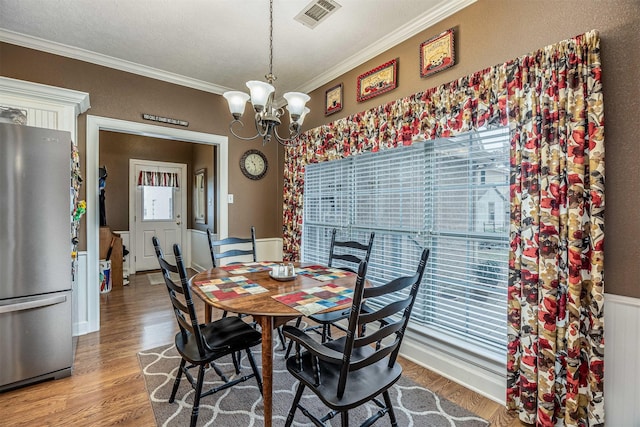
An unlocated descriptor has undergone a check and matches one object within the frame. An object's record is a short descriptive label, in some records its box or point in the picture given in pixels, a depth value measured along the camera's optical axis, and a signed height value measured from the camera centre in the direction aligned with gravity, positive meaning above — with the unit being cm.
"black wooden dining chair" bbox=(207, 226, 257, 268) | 268 -32
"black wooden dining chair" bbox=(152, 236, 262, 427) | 160 -75
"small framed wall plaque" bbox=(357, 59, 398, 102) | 269 +122
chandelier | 189 +70
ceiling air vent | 227 +155
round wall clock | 404 +66
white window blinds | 206 -9
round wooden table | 150 -47
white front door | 575 +2
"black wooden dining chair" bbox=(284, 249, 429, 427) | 122 -74
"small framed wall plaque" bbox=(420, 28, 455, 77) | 227 +122
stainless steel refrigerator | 200 -29
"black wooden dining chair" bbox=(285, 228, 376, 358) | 216 -44
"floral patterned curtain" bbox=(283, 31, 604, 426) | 156 -7
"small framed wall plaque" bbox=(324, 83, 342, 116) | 326 +123
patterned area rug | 176 -119
